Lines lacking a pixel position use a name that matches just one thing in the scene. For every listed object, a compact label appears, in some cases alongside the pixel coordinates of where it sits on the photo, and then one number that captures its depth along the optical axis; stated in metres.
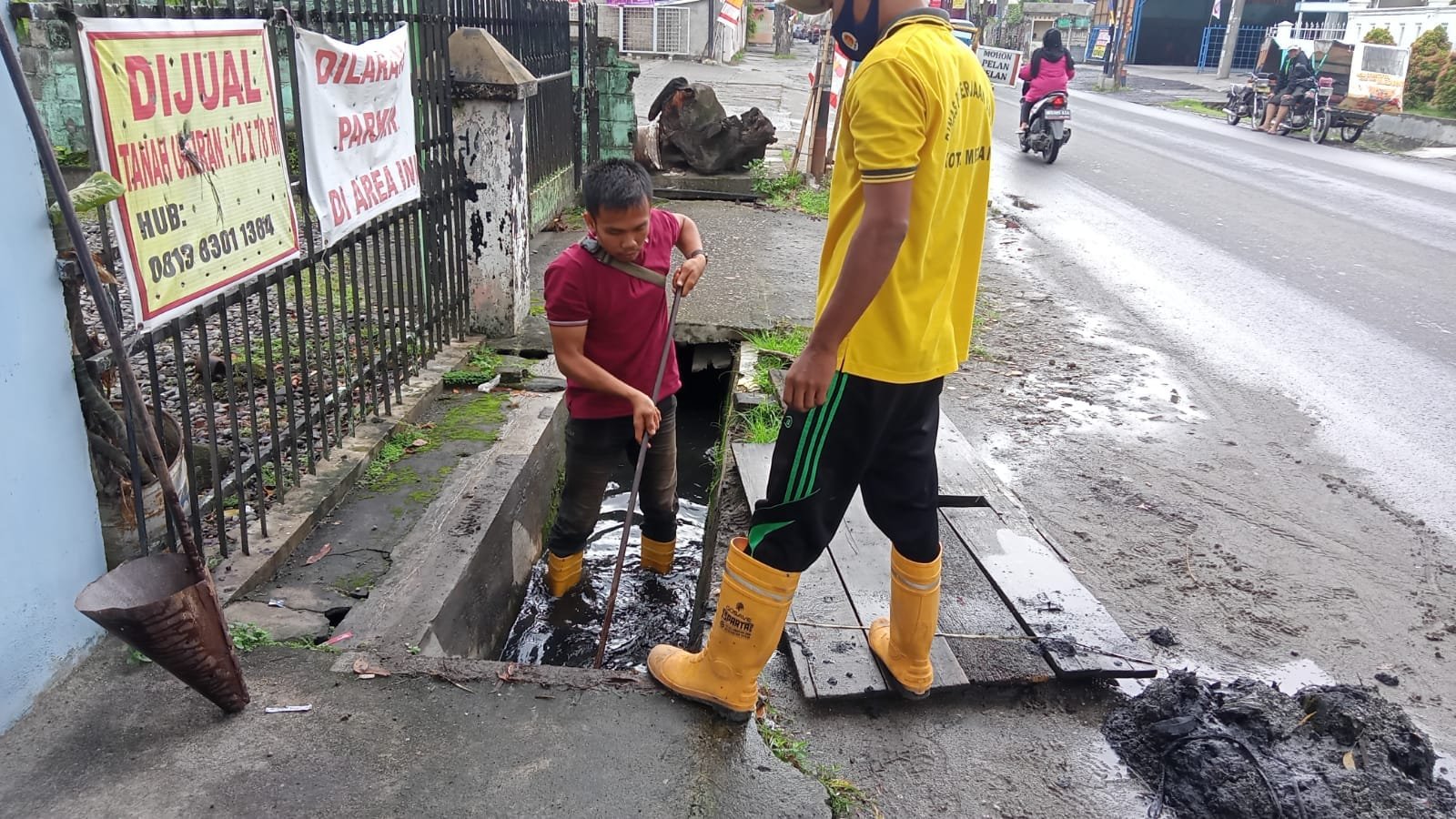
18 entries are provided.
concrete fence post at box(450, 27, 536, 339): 5.29
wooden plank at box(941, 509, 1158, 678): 3.01
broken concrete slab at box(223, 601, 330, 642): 3.05
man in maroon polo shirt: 3.35
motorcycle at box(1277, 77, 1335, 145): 18.73
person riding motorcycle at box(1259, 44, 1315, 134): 19.52
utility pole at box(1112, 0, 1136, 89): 31.87
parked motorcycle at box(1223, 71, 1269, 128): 21.14
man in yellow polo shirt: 2.26
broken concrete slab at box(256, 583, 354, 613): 3.23
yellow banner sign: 2.63
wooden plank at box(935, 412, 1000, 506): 4.07
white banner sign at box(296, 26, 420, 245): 3.82
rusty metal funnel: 2.28
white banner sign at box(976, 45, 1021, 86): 17.58
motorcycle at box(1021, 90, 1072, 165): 14.70
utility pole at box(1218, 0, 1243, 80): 35.88
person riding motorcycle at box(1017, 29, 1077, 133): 14.70
